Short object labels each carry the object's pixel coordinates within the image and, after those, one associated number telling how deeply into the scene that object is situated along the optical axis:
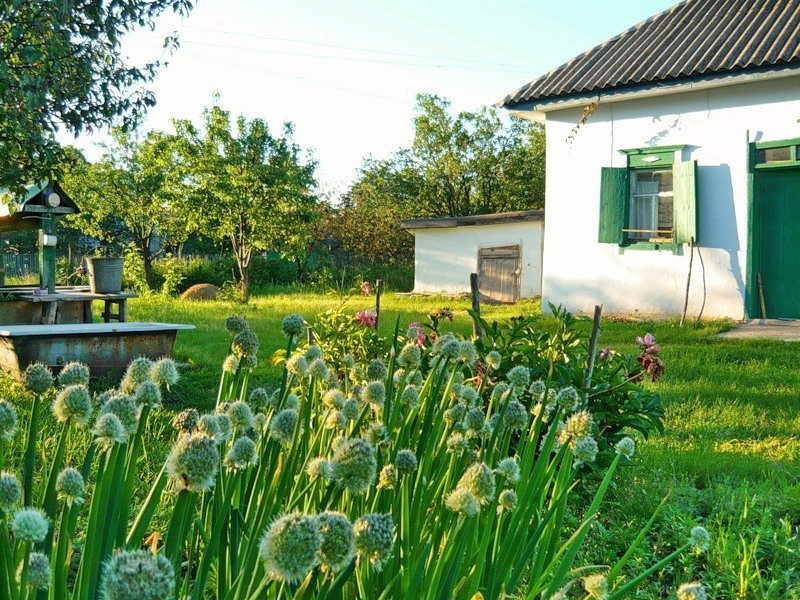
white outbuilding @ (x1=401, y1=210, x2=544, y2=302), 18.12
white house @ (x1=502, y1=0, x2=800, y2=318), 10.14
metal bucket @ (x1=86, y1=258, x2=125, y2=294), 9.49
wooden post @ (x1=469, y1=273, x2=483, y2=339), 3.93
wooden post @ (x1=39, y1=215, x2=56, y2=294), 9.11
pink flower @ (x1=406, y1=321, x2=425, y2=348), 4.03
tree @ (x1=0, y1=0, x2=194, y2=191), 4.88
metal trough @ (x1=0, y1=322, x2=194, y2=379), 6.14
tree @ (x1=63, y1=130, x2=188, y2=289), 21.70
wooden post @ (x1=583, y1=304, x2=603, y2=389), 3.10
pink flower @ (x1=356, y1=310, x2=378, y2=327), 4.82
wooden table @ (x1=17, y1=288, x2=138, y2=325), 8.70
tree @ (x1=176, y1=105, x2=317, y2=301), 17.72
